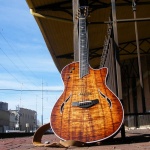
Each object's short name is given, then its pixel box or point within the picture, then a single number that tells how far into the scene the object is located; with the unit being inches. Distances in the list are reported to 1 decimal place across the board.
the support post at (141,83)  104.5
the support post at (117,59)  101.8
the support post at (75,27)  120.2
